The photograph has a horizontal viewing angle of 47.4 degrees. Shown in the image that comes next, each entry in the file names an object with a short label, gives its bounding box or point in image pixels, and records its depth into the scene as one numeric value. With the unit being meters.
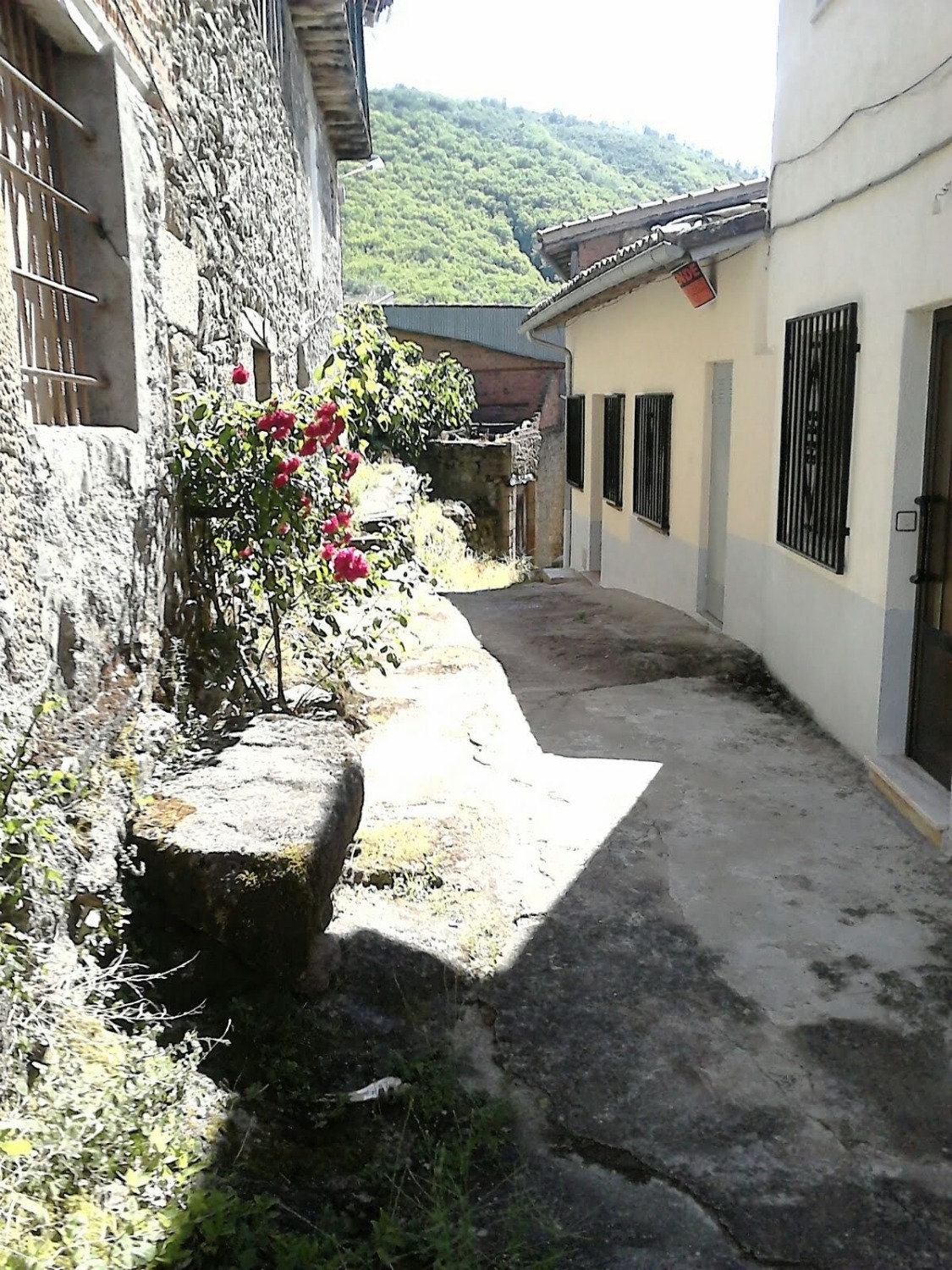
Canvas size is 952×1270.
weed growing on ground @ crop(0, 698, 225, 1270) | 2.03
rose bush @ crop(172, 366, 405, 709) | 4.23
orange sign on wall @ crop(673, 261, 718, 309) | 7.62
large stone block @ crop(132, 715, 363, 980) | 2.99
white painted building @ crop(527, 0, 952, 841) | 4.55
